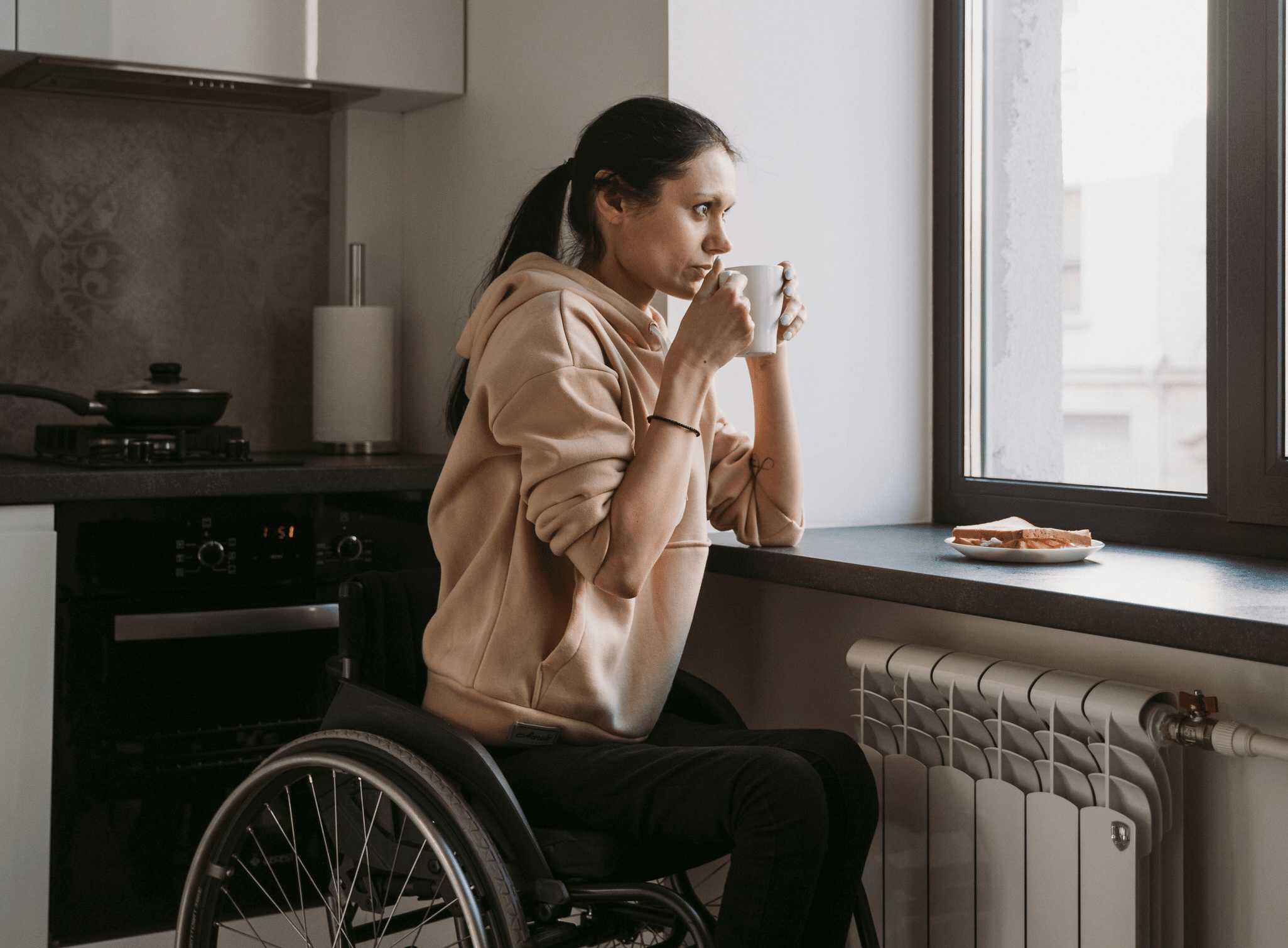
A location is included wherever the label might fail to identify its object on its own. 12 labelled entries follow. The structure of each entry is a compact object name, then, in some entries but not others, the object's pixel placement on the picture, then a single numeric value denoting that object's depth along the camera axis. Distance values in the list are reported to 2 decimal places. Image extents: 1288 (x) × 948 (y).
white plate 1.53
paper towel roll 2.45
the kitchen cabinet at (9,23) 2.05
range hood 2.21
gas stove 2.05
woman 1.28
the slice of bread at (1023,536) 1.56
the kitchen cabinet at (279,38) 2.10
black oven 1.87
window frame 1.59
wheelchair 1.22
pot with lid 2.08
